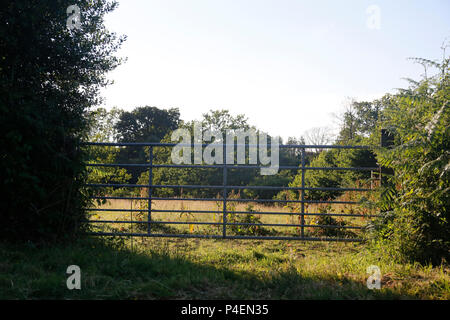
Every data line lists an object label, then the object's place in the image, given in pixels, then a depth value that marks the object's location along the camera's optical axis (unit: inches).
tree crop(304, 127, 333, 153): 1414.9
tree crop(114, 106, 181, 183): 1584.6
